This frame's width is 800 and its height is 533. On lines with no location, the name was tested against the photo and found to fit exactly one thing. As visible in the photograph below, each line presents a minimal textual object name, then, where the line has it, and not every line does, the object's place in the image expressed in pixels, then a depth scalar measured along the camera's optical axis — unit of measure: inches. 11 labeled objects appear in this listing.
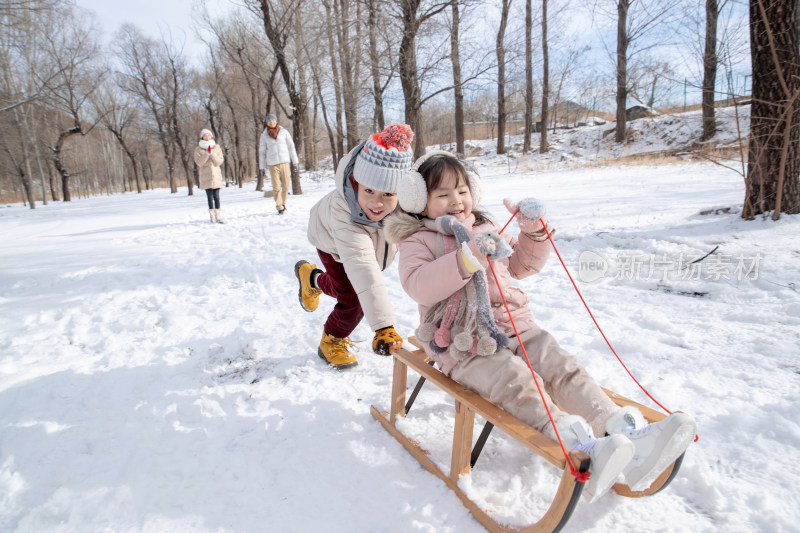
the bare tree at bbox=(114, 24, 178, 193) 700.7
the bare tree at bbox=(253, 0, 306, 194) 416.2
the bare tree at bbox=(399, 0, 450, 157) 348.5
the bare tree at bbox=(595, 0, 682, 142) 639.1
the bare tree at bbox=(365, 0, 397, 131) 362.6
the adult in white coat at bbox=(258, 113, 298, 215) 340.5
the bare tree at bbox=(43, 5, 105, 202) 662.3
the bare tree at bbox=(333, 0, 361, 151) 371.8
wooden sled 50.3
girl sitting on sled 51.6
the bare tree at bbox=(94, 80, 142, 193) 958.8
